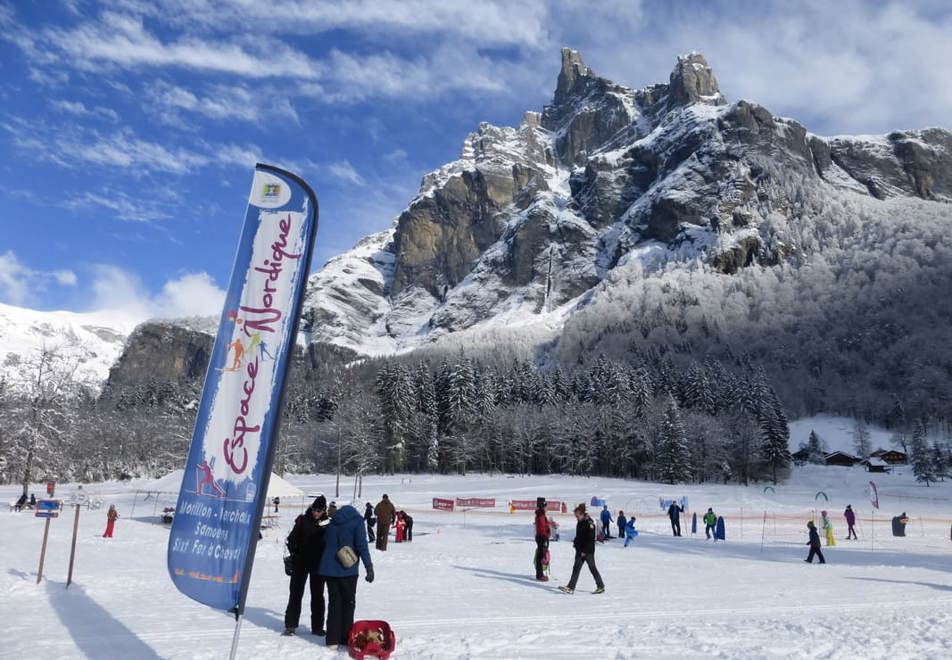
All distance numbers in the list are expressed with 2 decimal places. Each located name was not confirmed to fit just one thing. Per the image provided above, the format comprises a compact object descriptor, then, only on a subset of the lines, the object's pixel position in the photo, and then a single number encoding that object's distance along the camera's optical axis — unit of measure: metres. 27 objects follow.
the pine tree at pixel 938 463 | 76.99
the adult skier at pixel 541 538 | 13.04
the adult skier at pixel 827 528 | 23.44
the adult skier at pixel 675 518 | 27.16
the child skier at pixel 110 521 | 20.60
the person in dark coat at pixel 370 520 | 21.61
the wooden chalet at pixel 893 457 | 107.00
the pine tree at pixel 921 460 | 73.69
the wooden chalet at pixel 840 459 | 106.31
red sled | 6.53
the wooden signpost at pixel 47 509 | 10.87
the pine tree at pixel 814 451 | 105.47
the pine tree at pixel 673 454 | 70.00
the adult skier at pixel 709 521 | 25.44
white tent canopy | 26.97
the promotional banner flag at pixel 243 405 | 5.62
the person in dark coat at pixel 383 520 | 18.31
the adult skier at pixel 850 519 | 26.01
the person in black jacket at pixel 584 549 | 11.45
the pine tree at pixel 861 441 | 112.00
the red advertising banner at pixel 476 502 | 41.28
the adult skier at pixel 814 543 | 17.97
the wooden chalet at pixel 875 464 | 95.68
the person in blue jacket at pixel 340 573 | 6.99
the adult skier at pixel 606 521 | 23.83
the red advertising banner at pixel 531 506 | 39.49
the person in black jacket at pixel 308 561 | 7.60
